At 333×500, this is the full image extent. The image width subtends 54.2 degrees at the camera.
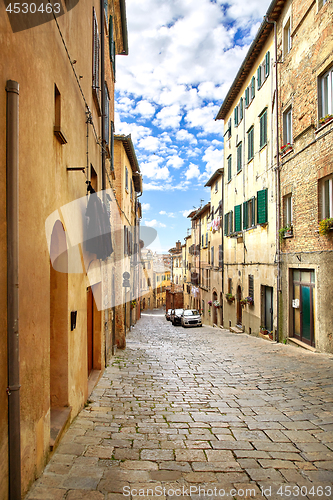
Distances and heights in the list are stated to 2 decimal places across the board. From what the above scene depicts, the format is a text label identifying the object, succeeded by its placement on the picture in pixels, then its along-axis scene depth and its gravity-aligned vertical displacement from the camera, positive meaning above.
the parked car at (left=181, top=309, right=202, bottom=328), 25.05 -4.49
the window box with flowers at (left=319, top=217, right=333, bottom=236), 8.96 +0.97
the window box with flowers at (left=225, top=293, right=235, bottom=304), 19.77 -2.19
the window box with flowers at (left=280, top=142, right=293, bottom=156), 11.80 +4.16
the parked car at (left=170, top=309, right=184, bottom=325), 27.94 -4.85
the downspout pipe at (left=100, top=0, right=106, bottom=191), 7.90 +4.36
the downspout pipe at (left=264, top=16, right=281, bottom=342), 12.46 +2.38
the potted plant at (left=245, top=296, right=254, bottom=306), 15.82 -1.92
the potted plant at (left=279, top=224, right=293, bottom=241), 11.77 +1.10
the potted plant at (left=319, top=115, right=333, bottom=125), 9.08 +4.04
